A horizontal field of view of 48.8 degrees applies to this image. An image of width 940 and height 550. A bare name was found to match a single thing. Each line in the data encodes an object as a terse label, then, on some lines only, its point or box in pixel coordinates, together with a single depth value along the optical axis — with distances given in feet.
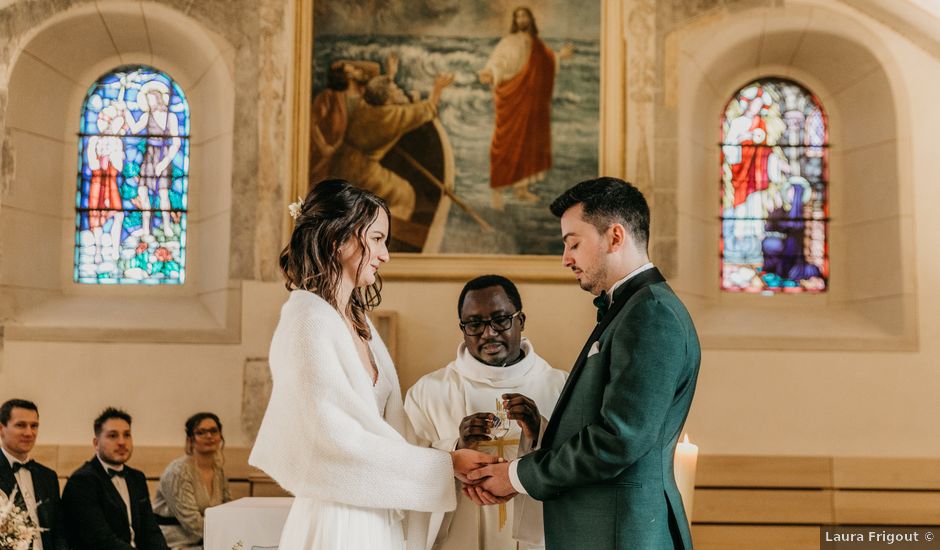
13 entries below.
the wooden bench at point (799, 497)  24.97
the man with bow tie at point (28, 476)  19.84
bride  9.73
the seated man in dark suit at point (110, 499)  19.84
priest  14.37
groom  9.55
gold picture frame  25.41
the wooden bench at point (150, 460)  24.82
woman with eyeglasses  22.29
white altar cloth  13.21
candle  12.42
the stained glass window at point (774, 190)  27.76
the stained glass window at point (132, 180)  27.61
